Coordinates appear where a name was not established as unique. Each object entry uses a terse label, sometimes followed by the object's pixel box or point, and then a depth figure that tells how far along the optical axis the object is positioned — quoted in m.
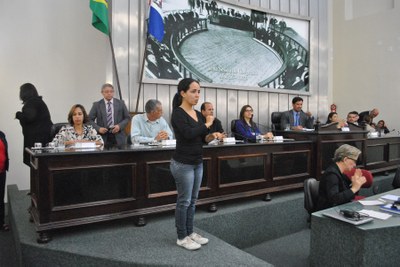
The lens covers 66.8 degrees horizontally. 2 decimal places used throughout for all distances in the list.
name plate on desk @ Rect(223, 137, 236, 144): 3.05
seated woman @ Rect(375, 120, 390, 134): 5.40
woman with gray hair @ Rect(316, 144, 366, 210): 2.22
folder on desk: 1.95
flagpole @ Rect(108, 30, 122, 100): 3.84
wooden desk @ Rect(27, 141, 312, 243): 2.09
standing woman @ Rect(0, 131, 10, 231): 2.79
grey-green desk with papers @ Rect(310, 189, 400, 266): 1.73
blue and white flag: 3.72
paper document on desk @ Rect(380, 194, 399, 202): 2.22
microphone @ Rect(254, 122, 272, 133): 5.27
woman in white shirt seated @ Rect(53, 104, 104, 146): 2.67
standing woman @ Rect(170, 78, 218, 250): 1.84
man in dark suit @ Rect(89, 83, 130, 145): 3.34
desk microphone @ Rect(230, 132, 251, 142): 3.34
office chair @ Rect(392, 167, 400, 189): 3.27
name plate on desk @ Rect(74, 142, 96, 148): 2.36
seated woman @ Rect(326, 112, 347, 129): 5.31
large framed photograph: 4.25
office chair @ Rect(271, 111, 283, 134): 4.80
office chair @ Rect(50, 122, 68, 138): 3.02
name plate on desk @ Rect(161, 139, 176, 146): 2.64
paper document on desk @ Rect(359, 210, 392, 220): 1.85
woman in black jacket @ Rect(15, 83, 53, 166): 3.09
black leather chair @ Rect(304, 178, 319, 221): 2.48
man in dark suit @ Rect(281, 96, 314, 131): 4.54
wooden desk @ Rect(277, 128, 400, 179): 3.62
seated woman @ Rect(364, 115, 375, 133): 5.25
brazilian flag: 3.51
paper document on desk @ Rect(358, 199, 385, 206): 2.14
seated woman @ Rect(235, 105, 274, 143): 3.78
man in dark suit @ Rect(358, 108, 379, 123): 5.55
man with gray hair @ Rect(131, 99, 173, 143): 2.89
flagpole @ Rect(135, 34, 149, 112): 3.93
